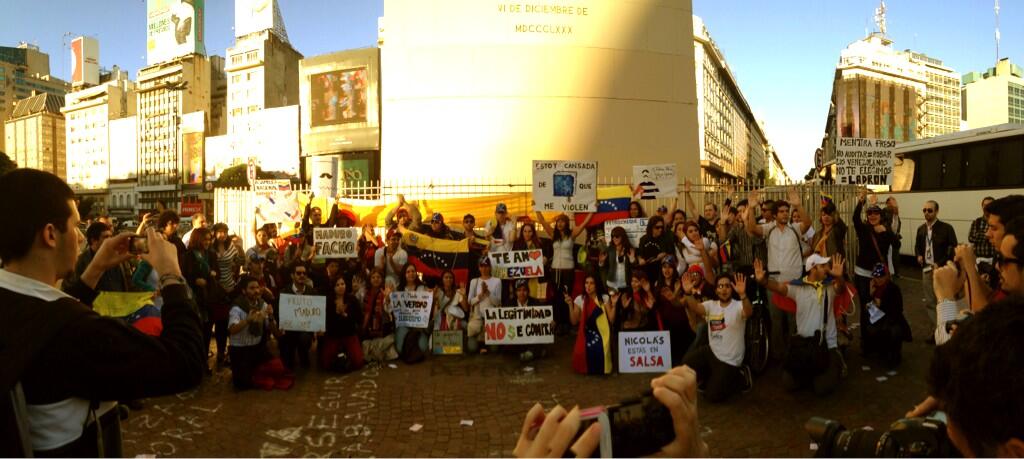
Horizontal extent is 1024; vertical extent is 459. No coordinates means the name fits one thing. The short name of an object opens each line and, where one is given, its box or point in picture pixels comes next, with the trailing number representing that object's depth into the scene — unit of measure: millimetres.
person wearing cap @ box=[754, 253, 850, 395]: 6371
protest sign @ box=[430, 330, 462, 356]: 8602
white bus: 14000
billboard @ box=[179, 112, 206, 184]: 85938
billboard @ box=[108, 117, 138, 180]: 99250
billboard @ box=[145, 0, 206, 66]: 93688
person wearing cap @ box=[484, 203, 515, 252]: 9389
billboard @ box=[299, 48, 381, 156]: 37500
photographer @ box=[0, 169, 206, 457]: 1557
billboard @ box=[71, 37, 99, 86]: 115312
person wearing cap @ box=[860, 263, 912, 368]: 7219
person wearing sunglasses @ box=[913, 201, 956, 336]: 8836
